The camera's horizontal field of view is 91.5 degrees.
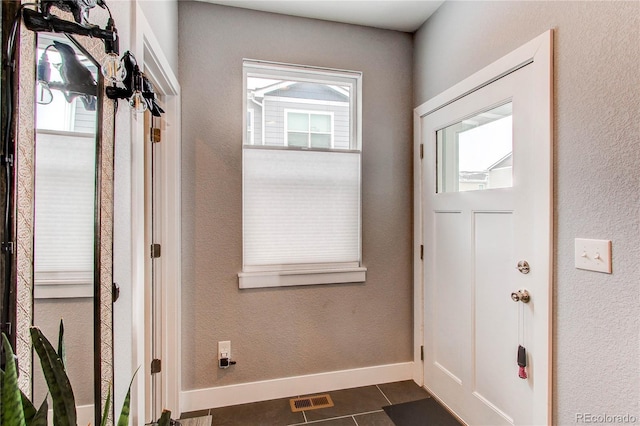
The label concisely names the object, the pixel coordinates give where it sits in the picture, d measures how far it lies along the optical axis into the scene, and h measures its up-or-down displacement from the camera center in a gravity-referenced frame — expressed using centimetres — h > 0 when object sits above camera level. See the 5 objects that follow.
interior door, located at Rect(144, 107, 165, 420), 182 -37
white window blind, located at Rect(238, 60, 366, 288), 213 +25
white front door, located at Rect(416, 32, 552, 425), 140 -15
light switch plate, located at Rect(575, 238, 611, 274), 114 -16
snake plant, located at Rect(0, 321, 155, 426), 51 -34
